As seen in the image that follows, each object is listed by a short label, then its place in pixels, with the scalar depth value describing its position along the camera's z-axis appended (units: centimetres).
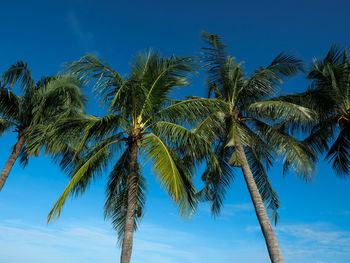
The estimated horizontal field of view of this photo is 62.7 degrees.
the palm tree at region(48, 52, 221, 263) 868
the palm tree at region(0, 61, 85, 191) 1334
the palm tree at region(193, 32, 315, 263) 1049
